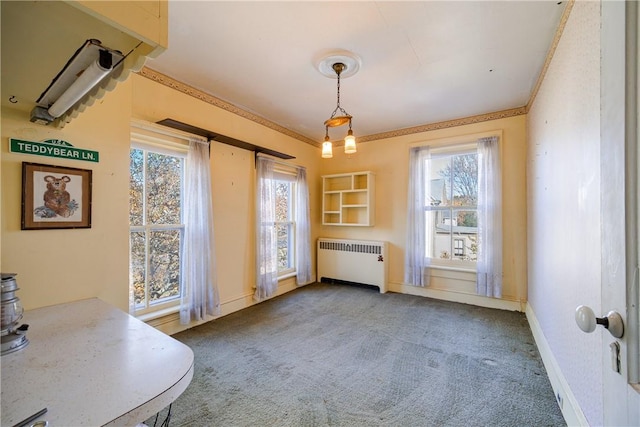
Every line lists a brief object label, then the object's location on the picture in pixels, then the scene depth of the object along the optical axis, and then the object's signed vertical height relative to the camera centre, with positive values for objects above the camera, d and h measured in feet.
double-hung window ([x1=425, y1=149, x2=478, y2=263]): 12.72 +0.46
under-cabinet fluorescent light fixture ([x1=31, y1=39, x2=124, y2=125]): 2.56 +1.62
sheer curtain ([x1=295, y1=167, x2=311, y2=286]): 14.67 -0.84
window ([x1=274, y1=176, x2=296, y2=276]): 14.25 -0.54
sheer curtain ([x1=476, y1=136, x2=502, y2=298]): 11.57 -0.46
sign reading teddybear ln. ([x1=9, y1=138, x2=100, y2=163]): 4.46 +1.18
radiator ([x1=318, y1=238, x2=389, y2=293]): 14.32 -2.64
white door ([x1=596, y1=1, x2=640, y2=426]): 1.74 +0.02
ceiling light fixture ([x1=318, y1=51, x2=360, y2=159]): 7.72 +4.57
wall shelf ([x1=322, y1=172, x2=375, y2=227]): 14.99 +0.96
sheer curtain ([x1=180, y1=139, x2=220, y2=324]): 9.33 -0.83
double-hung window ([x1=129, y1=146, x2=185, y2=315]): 8.52 -0.38
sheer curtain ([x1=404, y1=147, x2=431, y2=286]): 13.28 -0.16
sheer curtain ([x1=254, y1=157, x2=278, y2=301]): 11.99 -0.87
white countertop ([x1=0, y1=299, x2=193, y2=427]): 2.19 -1.58
